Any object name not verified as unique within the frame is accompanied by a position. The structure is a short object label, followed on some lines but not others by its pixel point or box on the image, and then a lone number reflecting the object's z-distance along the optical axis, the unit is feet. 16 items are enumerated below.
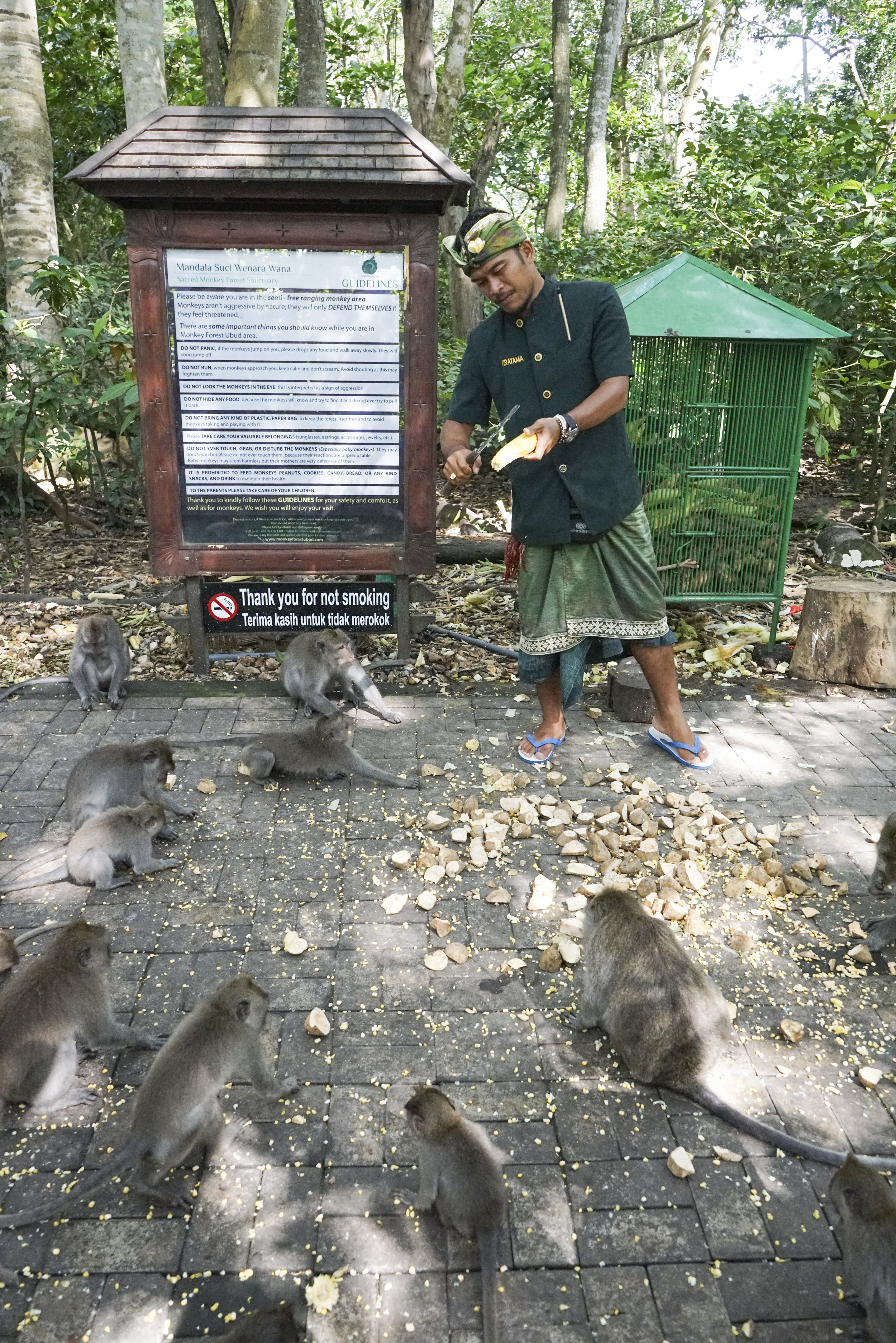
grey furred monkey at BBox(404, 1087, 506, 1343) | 8.57
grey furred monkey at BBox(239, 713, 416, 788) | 17.07
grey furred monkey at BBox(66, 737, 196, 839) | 15.12
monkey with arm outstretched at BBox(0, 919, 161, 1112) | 9.91
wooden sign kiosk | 18.97
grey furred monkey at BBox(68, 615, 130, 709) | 19.90
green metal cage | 21.54
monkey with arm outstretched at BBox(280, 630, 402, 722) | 19.77
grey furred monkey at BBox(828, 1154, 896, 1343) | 7.68
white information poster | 19.84
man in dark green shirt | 15.40
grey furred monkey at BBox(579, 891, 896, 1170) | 10.25
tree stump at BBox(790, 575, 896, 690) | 20.88
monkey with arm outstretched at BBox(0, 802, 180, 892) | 13.93
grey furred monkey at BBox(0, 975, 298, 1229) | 9.12
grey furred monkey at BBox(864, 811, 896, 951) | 12.72
